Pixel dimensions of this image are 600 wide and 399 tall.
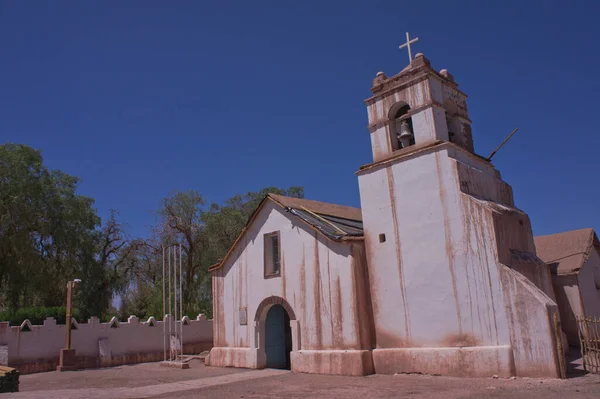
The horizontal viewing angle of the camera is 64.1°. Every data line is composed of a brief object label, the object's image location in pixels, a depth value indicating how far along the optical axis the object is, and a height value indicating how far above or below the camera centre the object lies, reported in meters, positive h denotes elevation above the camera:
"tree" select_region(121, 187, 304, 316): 32.53 +4.83
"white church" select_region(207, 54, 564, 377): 12.31 +1.19
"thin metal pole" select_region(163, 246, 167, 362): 21.31 -0.90
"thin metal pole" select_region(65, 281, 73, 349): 19.31 +0.30
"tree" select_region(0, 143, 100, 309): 26.17 +5.70
